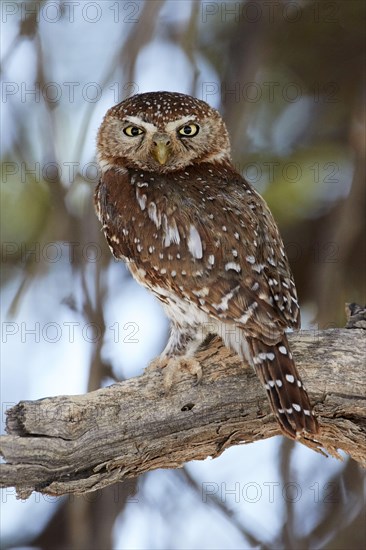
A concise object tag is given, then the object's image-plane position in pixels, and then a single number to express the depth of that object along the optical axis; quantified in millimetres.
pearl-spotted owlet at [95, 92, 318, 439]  8859
